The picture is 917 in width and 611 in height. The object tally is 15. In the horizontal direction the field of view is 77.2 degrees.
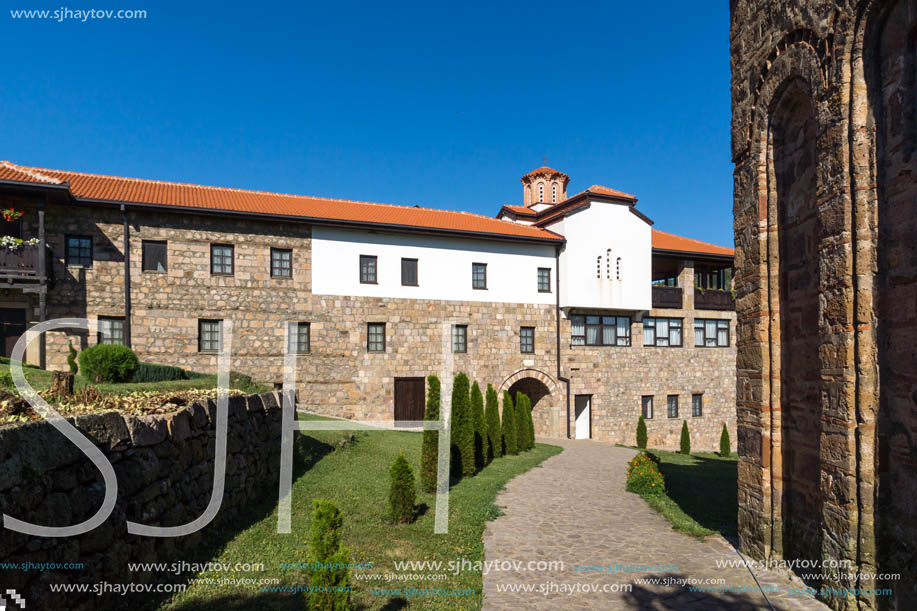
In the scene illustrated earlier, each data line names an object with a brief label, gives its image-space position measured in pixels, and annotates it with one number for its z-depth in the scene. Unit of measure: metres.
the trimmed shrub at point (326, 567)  4.67
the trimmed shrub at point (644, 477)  10.88
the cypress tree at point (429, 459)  10.69
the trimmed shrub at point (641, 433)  23.09
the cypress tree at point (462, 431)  12.80
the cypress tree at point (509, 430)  17.03
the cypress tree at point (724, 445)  24.16
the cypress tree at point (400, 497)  8.39
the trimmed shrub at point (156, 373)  12.31
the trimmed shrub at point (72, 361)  14.15
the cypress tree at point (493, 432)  16.05
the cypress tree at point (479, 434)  14.69
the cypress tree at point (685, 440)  23.53
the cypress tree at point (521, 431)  18.36
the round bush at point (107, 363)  10.43
